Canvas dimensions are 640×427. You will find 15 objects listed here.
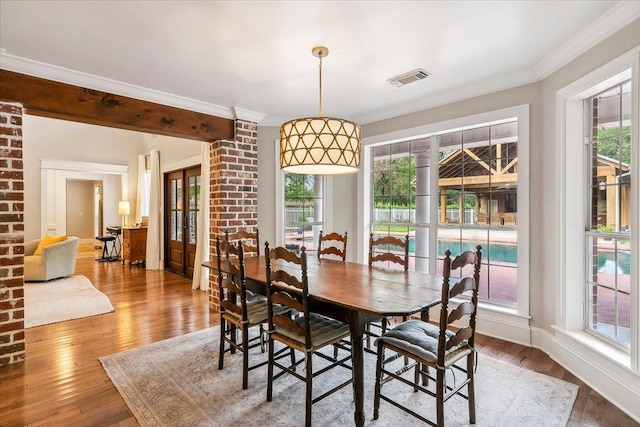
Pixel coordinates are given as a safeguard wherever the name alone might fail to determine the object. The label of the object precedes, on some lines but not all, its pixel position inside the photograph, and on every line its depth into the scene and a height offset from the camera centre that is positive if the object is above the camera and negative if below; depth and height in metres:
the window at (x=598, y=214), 2.24 -0.02
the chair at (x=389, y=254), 2.88 -0.38
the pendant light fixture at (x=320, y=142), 2.20 +0.48
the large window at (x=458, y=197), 3.30 +0.17
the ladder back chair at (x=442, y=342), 1.74 -0.79
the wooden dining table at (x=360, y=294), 1.85 -0.51
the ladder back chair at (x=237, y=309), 2.35 -0.78
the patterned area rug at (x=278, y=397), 2.01 -1.26
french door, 6.09 -0.10
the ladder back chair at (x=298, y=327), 1.95 -0.78
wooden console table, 7.18 -0.70
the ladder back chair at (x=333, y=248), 3.25 -0.36
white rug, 3.84 -1.19
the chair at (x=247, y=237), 3.40 -0.26
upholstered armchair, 5.46 -0.81
